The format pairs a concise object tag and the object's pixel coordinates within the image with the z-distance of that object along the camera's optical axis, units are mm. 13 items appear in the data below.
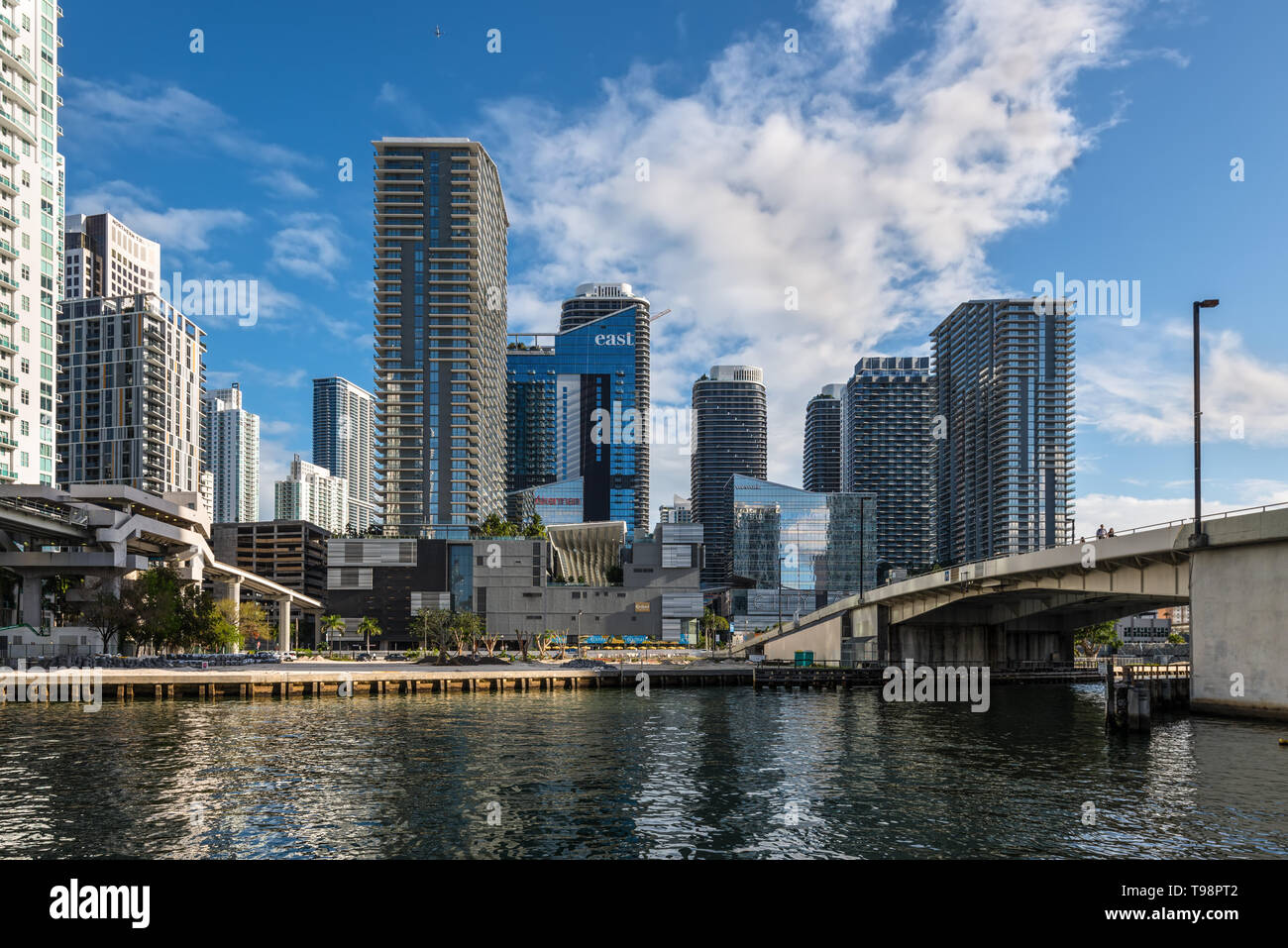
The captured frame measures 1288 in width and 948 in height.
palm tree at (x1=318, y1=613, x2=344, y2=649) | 194000
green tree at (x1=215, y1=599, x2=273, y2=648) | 127500
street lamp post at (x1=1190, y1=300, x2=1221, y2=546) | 55812
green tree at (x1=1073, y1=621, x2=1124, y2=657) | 169625
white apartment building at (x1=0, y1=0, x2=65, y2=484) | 126062
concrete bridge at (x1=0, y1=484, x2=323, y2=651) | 103188
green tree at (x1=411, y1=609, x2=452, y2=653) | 156750
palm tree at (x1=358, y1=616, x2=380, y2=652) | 190000
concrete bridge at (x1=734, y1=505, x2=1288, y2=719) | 52500
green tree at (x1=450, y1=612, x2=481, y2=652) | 153375
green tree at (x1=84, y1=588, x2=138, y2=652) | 101625
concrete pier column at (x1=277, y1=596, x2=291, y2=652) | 168500
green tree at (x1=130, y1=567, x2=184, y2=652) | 103312
